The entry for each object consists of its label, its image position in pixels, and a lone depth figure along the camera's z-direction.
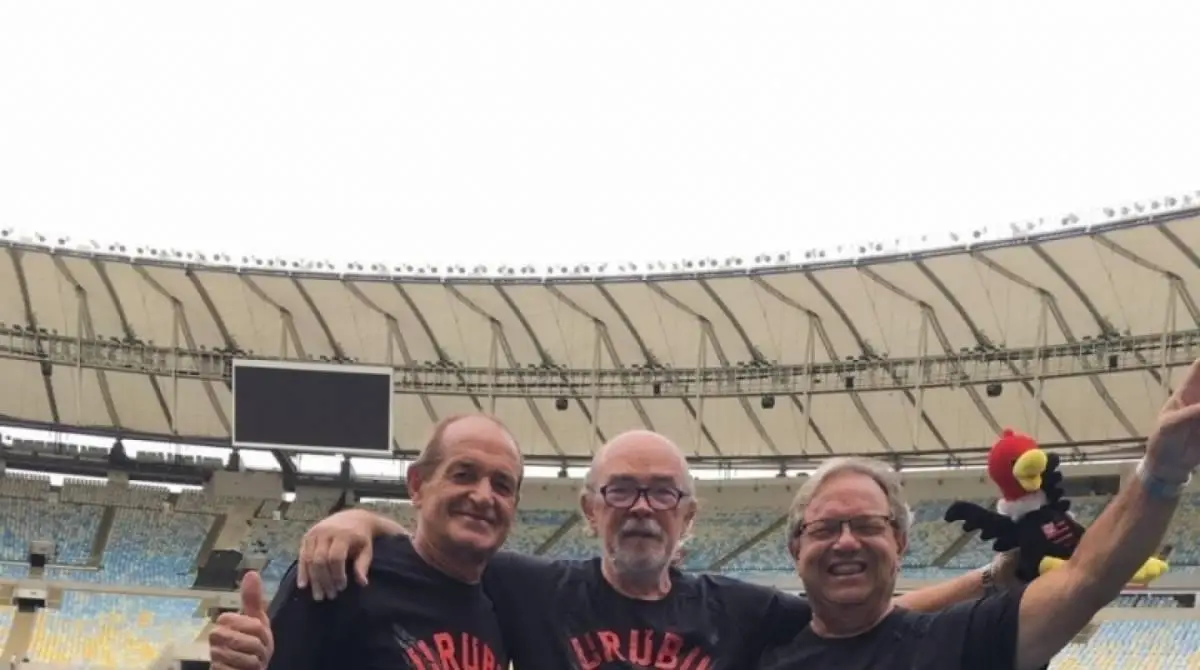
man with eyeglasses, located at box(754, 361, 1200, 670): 2.95
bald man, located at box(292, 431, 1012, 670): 3.59
